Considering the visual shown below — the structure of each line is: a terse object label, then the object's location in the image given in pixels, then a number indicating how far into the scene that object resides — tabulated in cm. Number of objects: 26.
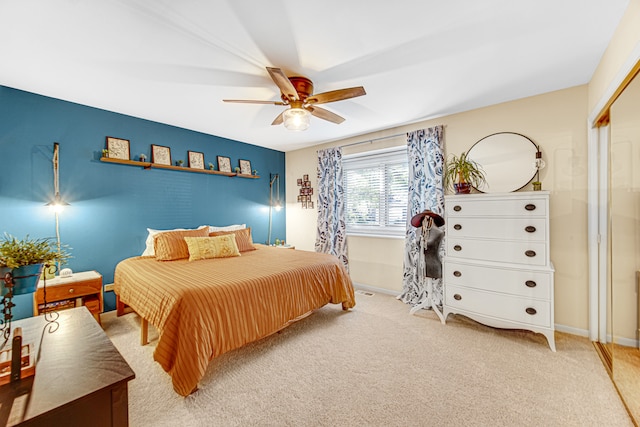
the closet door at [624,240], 199
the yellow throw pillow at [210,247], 323
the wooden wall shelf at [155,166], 324
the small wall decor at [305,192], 496
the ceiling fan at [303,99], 217
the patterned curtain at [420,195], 341
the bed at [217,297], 189
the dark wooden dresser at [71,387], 92
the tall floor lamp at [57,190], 291
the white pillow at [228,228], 399
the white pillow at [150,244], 336
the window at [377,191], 402
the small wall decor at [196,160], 398
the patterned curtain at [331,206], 444
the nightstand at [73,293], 257
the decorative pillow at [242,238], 380
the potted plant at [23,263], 122
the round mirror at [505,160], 288
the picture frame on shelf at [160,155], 362
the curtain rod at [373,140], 386
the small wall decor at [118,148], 326
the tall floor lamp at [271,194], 514
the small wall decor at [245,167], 464
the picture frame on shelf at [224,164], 433
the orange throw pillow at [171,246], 316
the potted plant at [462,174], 299
